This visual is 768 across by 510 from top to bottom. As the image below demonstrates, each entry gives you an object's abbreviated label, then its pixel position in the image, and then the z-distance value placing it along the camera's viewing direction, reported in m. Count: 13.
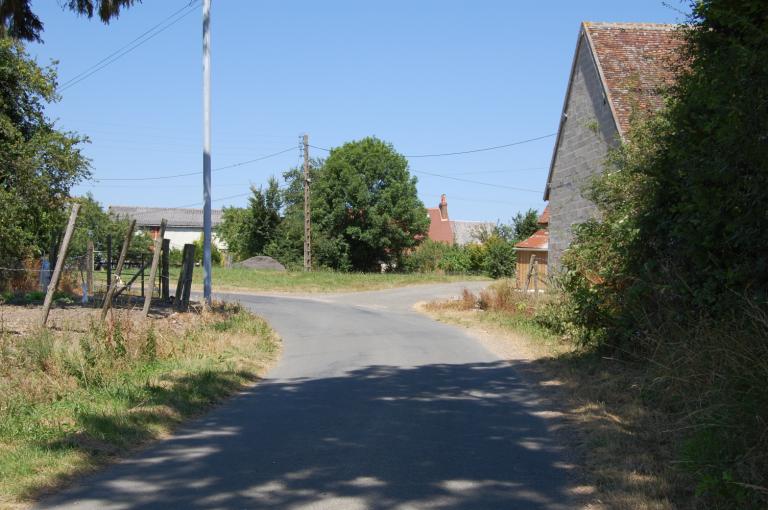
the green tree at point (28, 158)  18.34
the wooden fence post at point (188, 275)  18.89
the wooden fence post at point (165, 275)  19.27
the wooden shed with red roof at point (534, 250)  31.73
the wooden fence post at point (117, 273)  11.82
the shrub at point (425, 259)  61.12
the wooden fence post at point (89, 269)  18.91
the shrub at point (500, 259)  52.88
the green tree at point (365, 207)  56.91
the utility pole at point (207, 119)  18.52
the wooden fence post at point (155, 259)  13.51
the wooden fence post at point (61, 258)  10.96
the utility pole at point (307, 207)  44.06
